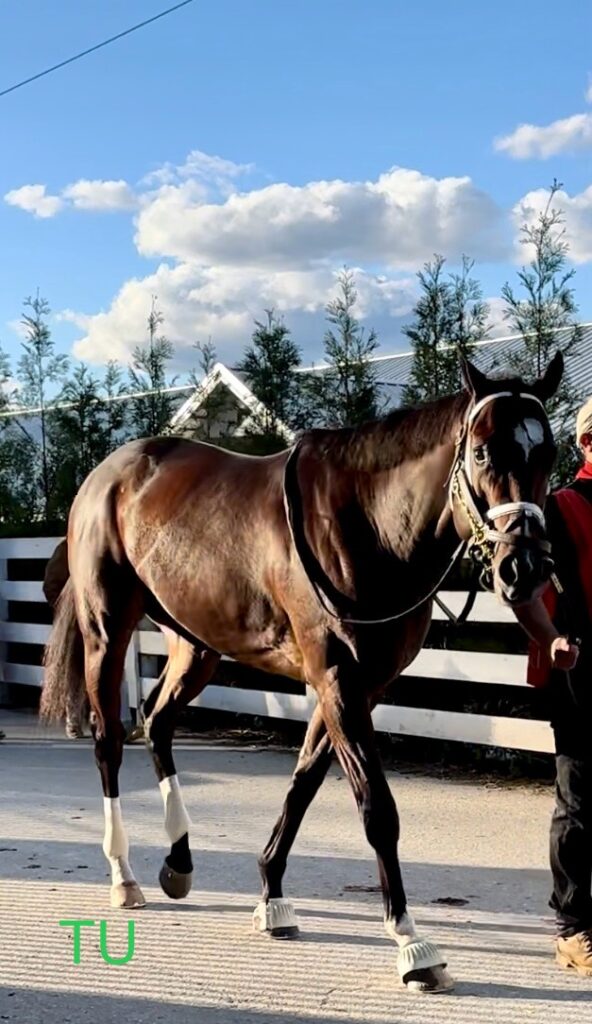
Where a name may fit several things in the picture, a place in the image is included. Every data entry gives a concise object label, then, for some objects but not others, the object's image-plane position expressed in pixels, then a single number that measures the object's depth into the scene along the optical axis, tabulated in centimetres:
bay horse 315
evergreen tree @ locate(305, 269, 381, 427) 798
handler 342
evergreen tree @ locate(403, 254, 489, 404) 762
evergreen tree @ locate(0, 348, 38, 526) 1042
